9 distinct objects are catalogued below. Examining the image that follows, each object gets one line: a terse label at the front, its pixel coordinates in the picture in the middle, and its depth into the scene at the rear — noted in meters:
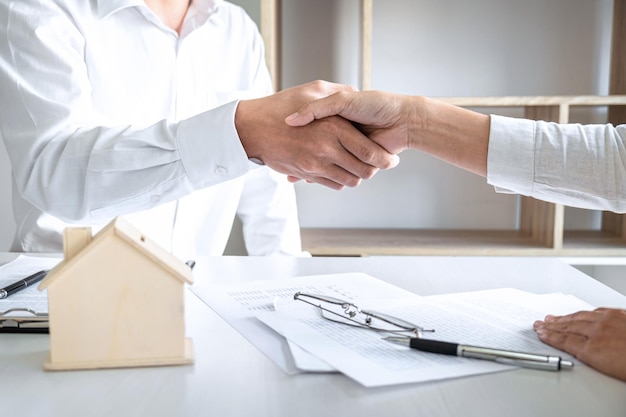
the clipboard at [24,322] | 0.75
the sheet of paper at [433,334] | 0.61
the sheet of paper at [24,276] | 0.80
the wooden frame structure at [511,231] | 1.88
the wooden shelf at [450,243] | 1.92
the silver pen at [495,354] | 0.63
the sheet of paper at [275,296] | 0.66
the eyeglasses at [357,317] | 0.72
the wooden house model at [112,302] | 0.62
